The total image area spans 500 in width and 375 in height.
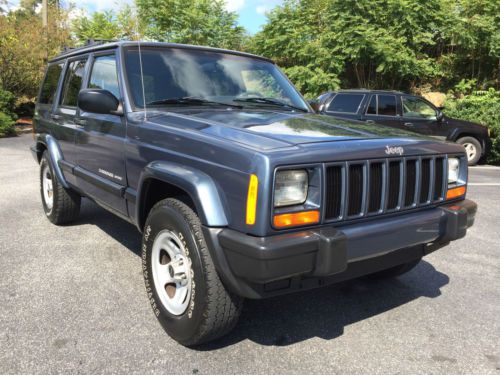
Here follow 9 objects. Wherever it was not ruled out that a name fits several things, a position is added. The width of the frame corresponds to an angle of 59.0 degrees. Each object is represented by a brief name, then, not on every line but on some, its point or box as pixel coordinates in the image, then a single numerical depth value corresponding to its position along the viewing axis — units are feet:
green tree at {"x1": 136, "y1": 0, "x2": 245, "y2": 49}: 67.00
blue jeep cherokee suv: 7.03
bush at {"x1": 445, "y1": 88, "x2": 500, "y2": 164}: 38.14
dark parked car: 32.94
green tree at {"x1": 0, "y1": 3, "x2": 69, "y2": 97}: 56.65
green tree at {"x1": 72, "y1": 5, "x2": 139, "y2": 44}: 80.79
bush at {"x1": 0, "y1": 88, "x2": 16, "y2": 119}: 51.78
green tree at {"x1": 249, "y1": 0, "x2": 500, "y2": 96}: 50.01
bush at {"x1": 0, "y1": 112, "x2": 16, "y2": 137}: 48.49
